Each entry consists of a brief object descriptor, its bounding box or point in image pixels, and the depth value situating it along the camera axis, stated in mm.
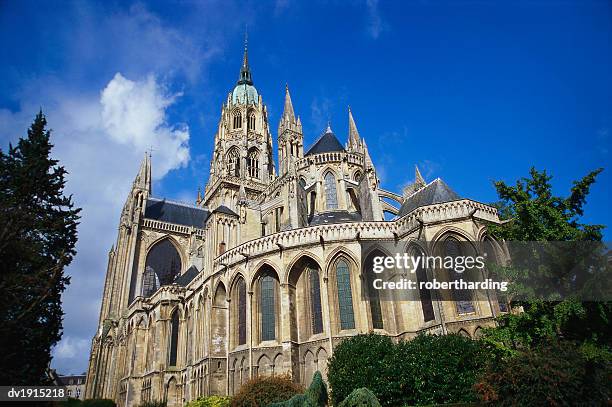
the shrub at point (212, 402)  19181
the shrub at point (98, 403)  29912
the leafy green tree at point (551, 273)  14695
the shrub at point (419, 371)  14930
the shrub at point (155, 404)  24672
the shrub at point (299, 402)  12684
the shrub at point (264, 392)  16375
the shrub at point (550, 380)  10773
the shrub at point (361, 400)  12023
